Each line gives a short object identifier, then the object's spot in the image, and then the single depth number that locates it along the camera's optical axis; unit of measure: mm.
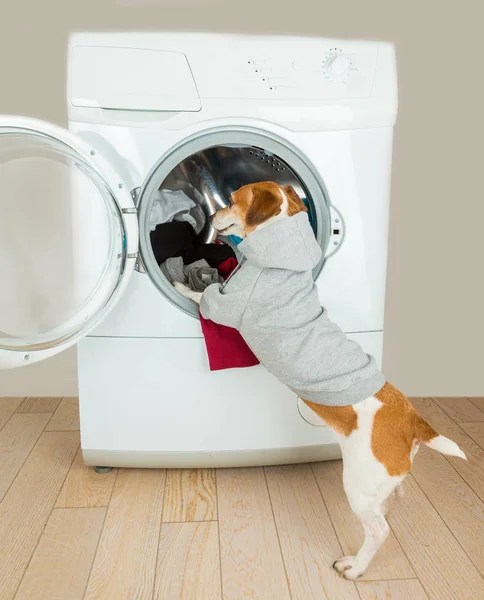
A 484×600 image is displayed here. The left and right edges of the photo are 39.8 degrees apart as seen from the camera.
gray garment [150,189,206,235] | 1697
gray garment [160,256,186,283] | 1712
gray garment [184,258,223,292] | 1716
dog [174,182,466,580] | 1336
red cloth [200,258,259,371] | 1592
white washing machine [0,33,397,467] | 1516
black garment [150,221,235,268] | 1720
